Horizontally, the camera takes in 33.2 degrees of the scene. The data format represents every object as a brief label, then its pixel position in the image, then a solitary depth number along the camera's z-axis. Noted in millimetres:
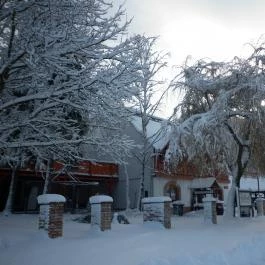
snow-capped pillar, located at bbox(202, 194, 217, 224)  18547
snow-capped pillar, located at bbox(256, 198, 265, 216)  23922
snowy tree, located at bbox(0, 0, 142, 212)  10336
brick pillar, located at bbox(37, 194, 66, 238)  12898
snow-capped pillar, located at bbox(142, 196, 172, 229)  15547
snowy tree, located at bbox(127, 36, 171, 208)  29125
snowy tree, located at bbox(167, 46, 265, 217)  18516
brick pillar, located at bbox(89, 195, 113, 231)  14016
